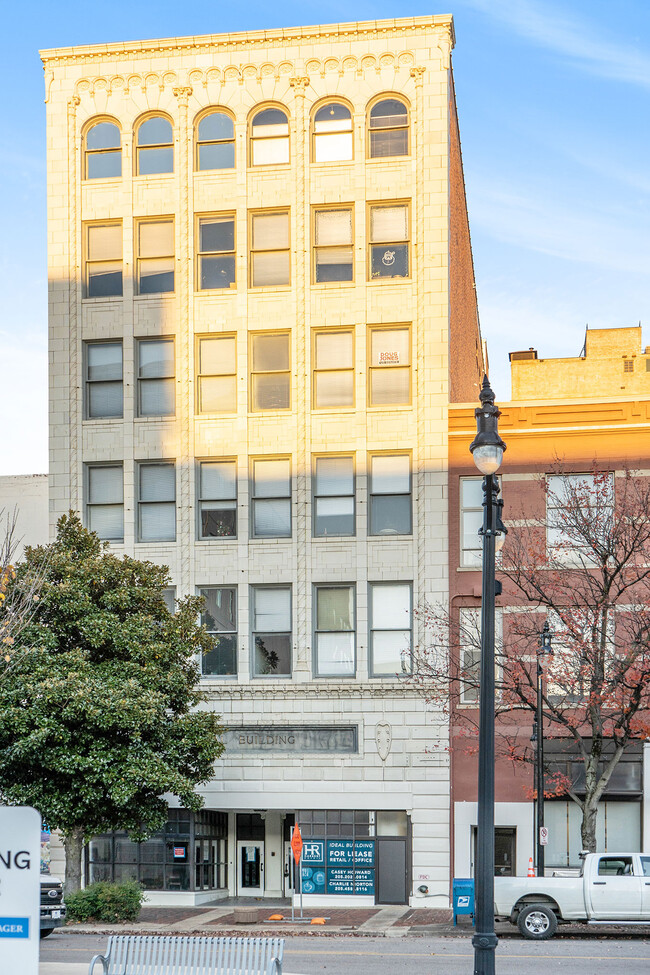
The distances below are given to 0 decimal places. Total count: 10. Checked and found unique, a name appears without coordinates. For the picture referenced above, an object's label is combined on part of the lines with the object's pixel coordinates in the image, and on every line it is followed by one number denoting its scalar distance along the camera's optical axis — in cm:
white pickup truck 2533
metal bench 1625
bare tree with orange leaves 3000
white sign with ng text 902
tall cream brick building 3559
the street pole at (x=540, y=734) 2983
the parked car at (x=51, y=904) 2592
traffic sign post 3200
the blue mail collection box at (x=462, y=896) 2738
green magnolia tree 2822
